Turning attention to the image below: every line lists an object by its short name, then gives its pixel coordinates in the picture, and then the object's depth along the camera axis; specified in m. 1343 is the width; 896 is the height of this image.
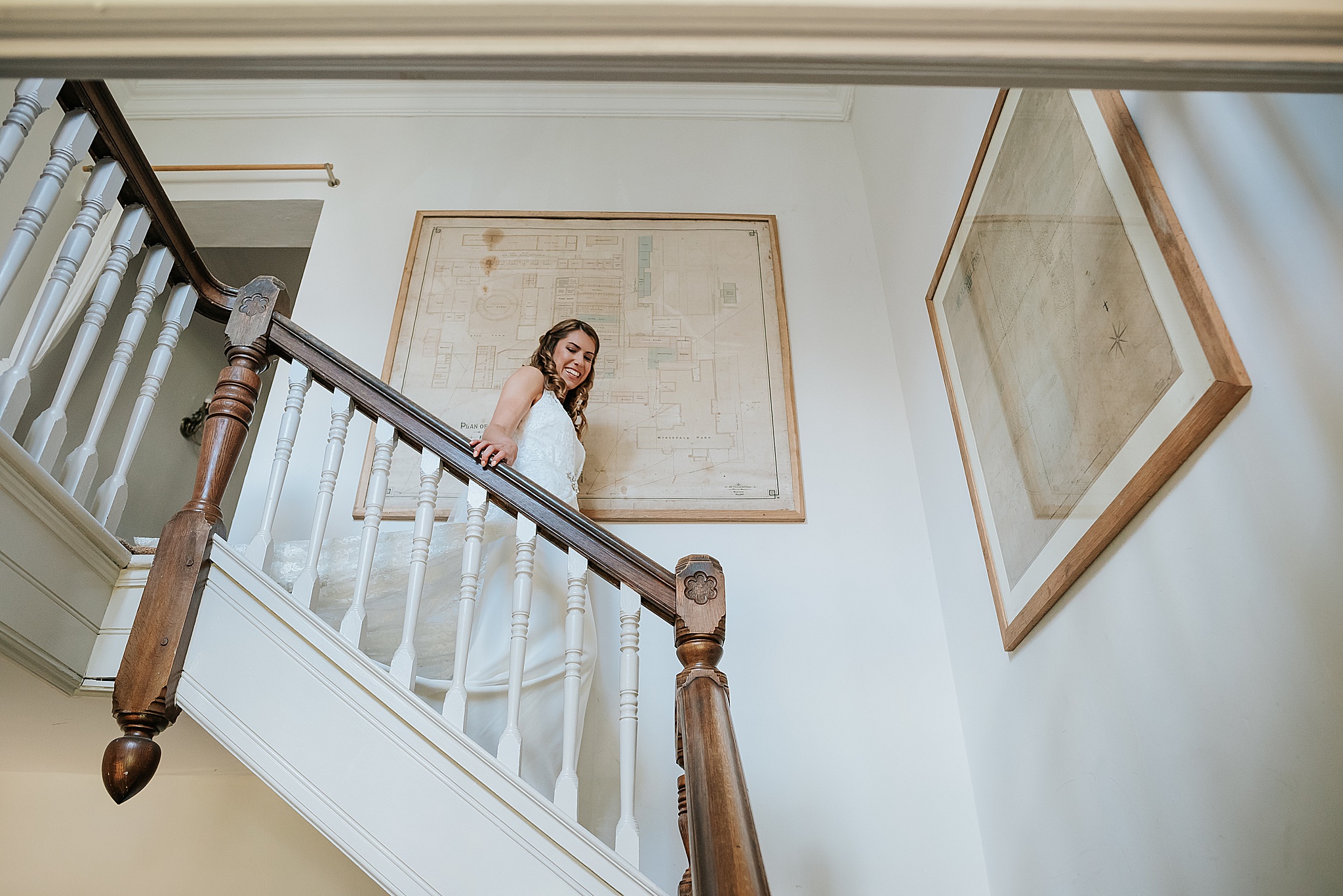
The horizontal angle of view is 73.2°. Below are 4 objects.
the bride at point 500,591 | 2.16
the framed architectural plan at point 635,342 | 3.35
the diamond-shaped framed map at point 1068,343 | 1.67
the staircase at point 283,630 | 1.76
